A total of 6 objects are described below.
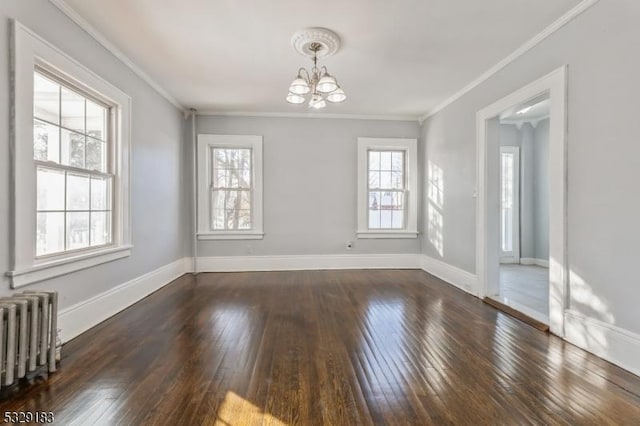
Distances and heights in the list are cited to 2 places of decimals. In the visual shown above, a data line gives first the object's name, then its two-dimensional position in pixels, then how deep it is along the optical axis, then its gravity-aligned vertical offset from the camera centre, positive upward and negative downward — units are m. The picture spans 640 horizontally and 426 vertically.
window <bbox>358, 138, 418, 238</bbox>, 5.59 +0.44
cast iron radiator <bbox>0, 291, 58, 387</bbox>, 1.75 -0.75
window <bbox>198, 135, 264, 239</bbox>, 5.34 +0.39
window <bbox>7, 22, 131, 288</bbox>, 2.18 +0.41
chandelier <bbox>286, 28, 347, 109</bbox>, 2.84 +1.57
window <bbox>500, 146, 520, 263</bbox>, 6.28 +0.13
